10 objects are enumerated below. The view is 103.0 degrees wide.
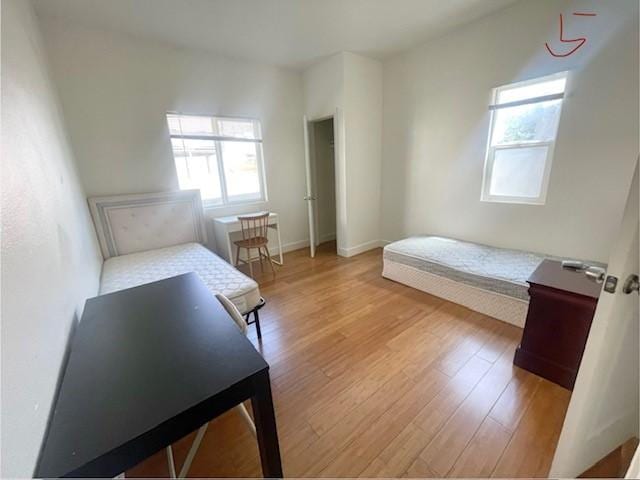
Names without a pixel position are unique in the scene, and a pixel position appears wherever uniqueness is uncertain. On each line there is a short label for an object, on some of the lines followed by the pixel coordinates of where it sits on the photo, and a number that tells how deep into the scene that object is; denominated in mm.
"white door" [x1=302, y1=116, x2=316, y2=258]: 3535
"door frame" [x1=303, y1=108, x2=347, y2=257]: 3458
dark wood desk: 618
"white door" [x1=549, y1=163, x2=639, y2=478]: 729
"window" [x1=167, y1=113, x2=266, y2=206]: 3175
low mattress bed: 2152
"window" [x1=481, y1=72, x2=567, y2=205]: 2412
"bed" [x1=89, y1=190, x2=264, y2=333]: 1952
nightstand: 1414
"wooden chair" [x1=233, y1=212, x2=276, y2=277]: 3217
